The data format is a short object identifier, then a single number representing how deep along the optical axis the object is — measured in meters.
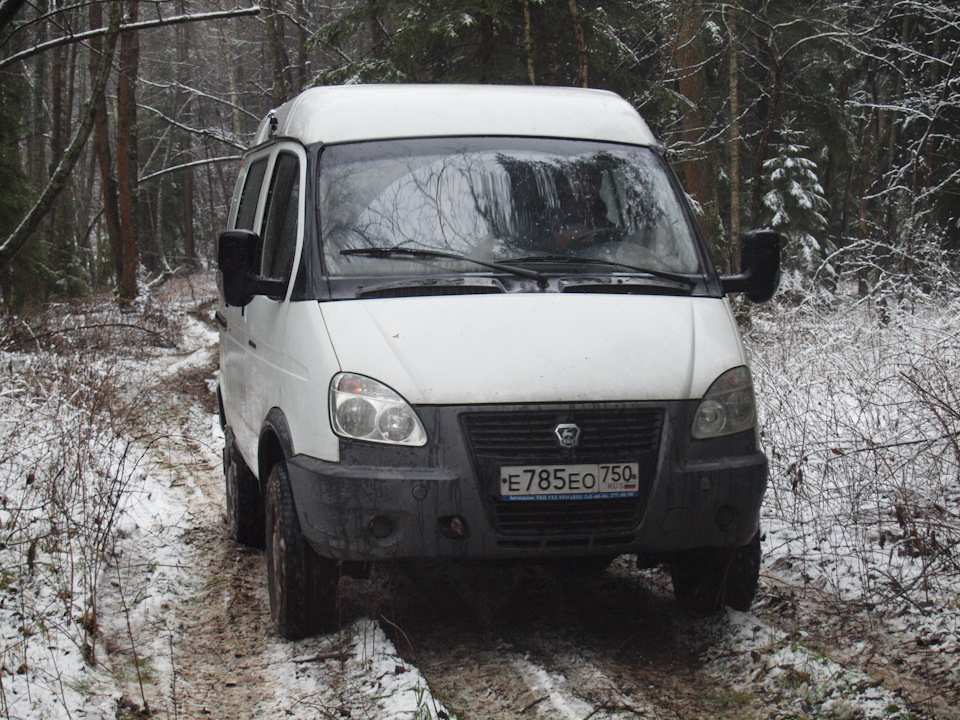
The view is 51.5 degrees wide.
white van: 3.83
